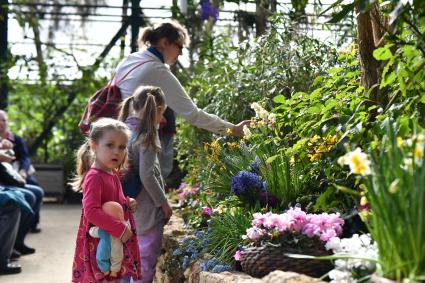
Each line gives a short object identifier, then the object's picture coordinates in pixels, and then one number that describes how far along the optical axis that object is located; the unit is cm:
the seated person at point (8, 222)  611
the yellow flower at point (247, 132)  441
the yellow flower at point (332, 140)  376
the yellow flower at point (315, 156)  382
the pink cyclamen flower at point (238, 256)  358
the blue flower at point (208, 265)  387
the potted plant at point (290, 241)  328
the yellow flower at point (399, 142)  245
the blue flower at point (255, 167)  444
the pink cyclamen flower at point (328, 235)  329
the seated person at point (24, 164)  805
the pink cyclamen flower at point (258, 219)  350
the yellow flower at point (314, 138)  372
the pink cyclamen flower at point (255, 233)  347
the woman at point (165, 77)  505
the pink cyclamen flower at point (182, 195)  642
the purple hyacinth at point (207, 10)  873
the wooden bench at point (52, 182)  1172
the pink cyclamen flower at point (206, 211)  476
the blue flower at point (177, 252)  452
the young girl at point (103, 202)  389
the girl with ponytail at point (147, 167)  452
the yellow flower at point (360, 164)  243
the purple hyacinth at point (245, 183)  410
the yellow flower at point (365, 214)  273
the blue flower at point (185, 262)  429
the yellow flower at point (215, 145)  481
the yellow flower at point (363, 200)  265
